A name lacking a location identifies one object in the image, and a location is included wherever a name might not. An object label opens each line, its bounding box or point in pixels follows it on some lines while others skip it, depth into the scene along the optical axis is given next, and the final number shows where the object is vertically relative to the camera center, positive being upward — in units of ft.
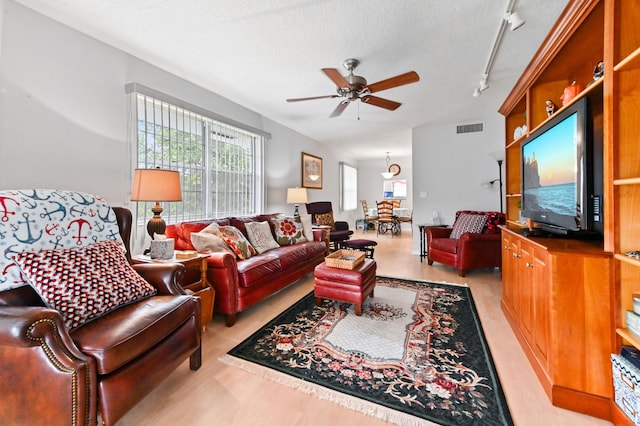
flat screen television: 4.78 +0.78
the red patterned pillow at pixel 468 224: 13.00 -0.55
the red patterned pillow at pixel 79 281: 4.42 -1.19
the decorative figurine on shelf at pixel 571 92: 5.61 +2.54
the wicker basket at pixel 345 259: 8.52 -1.50
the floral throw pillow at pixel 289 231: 12.60 -0.84
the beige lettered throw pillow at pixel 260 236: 11.05 -0.98
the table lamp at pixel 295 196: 16.06 +1.03
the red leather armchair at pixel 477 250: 12.12 -1.65
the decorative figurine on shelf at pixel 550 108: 6.56 +2.57
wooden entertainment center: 4.09 -0.81
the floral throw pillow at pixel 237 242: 9.45 -1.02
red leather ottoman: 8.23 -2.21
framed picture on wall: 19.07 +3.11
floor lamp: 14.79 +1.79
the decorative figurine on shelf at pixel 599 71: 4.77 +2.55
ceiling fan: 7.84 +3.97
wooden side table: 7.15 -1.96
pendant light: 28.06 +4.05
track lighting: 6.41 +5.00
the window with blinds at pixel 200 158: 9.32 +2.28
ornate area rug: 4.75 -3.29
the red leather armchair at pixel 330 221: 16.42 -0.57
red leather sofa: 7.89 -1.88
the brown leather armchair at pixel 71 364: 3.57 -2.12
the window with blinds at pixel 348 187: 26.66 +2.74
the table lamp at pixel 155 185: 7.22 +0.76
